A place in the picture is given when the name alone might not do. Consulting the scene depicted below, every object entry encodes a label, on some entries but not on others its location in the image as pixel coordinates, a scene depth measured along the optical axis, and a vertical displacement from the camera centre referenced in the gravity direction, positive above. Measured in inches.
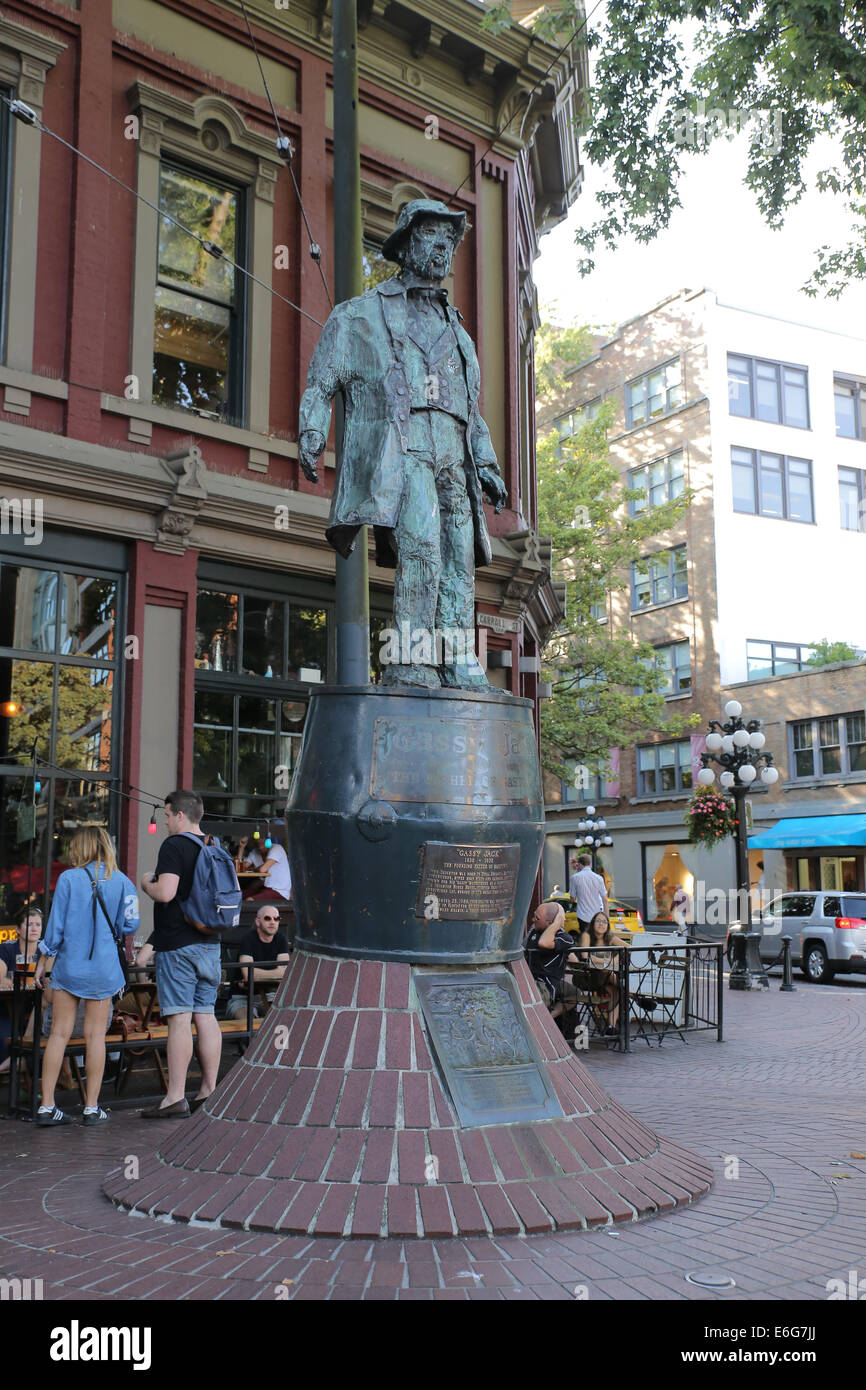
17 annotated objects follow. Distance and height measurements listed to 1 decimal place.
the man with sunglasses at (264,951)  385.1 -28.2
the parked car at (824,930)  885.8 -52.0
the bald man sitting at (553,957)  445.7 -34.9
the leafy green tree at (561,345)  1375.5 +586.2
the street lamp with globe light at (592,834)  1387.8 +33.3
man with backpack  293.0 -15.4
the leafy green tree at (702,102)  490.6 +323.0
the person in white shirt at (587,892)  624.4 -16.1
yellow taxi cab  935.8 -45.2
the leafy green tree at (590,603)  1137.4 +251.6
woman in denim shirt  287.4 -20.3
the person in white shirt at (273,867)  499.5 -1.3
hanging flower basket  944.9 +33.9
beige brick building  1557.6 +433.7
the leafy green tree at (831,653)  1515.7 +258.8
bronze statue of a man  245.3 +87.2
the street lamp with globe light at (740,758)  814.5 +71.8
